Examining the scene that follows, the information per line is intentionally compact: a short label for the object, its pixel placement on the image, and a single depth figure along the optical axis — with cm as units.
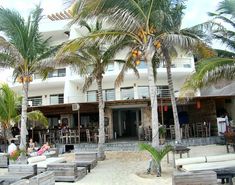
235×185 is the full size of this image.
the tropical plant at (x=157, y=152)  672
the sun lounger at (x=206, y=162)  560
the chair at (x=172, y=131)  1324
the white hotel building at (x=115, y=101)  1503
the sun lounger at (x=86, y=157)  841
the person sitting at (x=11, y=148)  907
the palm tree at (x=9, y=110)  1208
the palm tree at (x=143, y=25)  710
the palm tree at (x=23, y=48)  891
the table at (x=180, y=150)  750
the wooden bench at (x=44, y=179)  450
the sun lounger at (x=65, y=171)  644
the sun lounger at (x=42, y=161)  697
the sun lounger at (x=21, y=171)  615
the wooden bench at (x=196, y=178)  449
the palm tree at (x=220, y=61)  739
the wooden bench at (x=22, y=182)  395
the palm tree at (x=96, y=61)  966
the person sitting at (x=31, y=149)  1006
